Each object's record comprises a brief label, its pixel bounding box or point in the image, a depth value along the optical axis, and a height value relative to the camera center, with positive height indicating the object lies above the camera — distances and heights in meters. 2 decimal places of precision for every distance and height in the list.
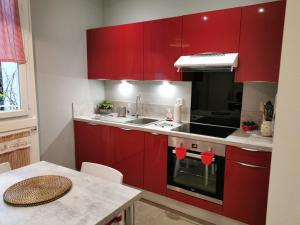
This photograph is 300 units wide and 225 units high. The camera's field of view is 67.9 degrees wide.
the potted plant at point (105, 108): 3.40 -0.32
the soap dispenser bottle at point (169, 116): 2.89 -0.36
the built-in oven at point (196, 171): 2.11 -0.83
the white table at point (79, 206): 1.04 -0.61
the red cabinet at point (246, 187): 1.89 -0.86
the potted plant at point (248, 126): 2.32 -0.38
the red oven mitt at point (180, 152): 2.24 -0.64
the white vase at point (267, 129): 2.09 -0.37
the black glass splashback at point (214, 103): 2.46 -0.17
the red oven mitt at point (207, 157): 2.09 -0.64
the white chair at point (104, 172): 1.52 -0.63
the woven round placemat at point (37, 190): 1.17 -0.60
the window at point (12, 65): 2.20 +0.22
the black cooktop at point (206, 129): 2.26 -0.45
